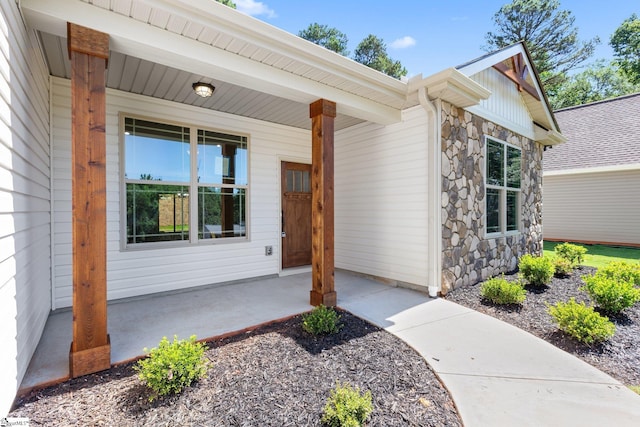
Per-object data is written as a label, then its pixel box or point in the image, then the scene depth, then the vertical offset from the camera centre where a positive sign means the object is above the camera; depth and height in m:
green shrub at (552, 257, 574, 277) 5.39 -1.07
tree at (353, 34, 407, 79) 17.95 +9.98
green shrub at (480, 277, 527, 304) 3.84 -1.10
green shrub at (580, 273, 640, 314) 3.49 -1.03
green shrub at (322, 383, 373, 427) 1.71 -1.20
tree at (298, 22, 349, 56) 17.69 +10.85
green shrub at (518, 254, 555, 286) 4.63 -0.96
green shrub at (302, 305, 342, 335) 2.94 -1.13
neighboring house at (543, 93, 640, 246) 9.25 +1.12
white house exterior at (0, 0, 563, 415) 2.22 +0.79
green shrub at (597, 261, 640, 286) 4.34 -0.96
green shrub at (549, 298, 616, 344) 2.86 -1.15
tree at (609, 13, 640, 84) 15.70 +9.08
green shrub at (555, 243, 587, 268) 6.12 -0.93
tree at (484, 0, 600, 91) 15.84 +9.87
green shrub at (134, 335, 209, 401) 1.94 -1.07
